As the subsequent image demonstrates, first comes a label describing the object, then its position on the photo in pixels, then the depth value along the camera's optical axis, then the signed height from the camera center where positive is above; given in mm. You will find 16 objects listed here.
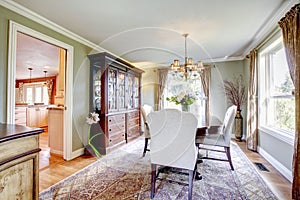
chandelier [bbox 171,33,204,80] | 3000 +646
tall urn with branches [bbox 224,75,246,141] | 4188 +153
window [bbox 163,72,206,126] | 4859 +359
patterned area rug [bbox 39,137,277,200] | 1812 -1107
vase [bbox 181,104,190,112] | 2649 -121
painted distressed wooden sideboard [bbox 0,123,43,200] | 1018 -450
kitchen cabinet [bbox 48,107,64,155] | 3229 -626
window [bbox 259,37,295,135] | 2491 +172
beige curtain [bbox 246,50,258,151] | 3379 -185
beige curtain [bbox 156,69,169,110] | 5293 +437
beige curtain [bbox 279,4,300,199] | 1755 +483
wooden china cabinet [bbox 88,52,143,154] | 3270 +10
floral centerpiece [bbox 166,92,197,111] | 2584 +16
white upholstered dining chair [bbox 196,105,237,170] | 2409 -589
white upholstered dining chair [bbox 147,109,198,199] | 1641 -418
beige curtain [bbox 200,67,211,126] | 4744 +497
